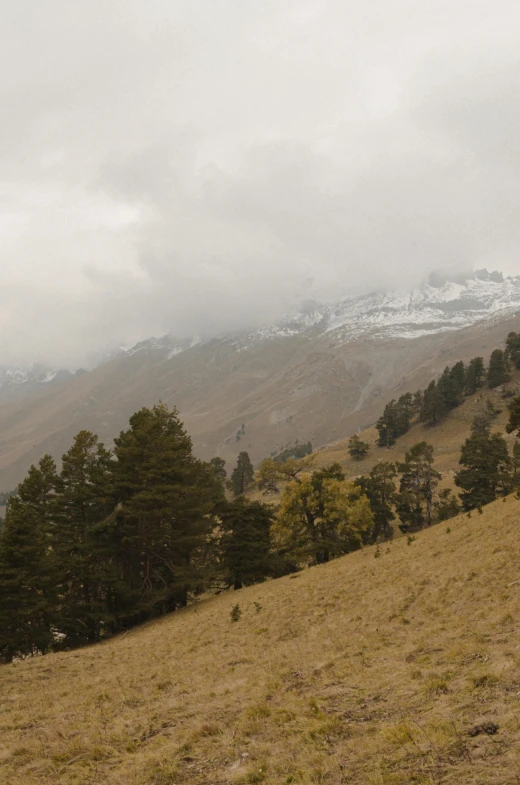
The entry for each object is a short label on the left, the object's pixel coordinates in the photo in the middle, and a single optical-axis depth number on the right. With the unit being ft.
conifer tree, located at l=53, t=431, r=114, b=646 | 107.96
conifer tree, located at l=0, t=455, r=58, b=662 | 96.84
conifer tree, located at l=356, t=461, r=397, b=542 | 196.75
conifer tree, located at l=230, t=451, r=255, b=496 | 402.31
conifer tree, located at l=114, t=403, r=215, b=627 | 112.88
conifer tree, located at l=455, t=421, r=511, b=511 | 193.26
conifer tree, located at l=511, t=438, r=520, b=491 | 188.79
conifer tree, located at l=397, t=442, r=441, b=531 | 204.23
